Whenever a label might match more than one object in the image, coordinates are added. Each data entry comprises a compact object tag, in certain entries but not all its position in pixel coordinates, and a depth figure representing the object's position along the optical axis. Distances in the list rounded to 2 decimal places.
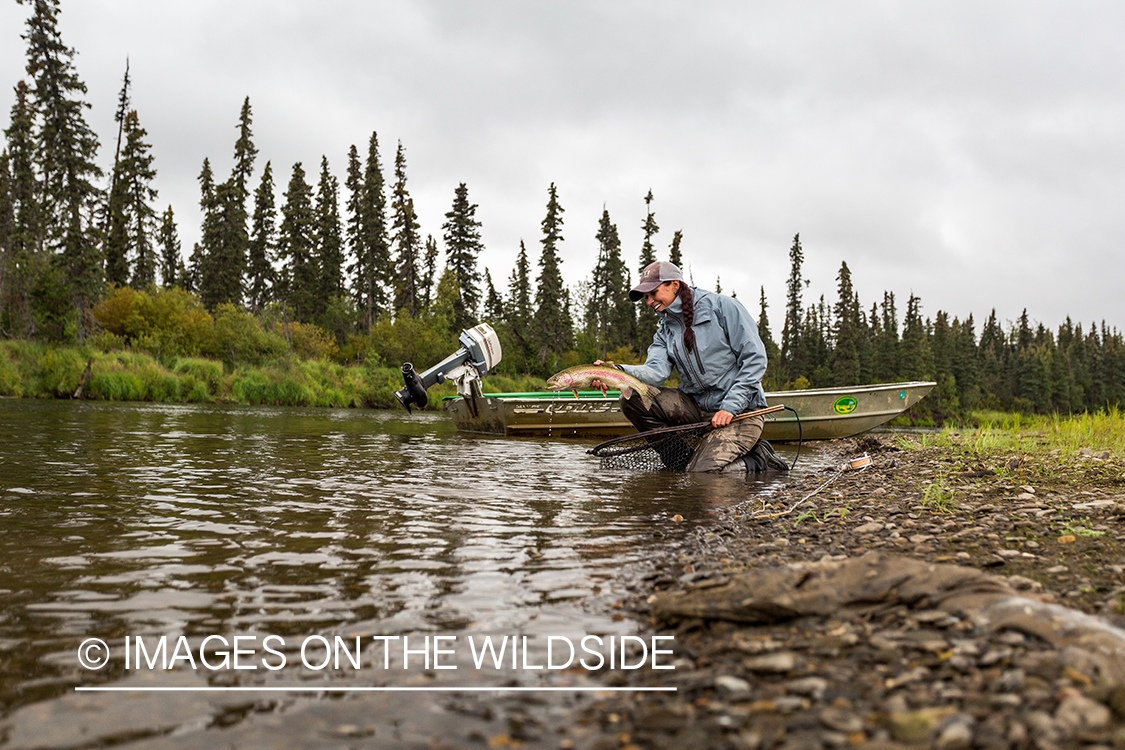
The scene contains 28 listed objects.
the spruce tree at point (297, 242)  52.91
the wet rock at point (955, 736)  1.37
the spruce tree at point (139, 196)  49.06
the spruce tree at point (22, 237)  30.25
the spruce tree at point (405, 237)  54.47
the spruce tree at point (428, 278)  63.70
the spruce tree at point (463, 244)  59.75
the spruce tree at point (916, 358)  77.19
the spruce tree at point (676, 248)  63.19
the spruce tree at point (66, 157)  29.44
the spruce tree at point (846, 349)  75.00
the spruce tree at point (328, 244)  59.97
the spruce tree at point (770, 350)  77.25
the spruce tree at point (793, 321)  82.75
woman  7.61
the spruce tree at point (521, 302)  67.88
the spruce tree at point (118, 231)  47.25
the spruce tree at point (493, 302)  76.44
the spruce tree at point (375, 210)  53.47
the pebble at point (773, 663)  1.85
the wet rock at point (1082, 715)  1.38
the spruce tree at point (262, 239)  53.00
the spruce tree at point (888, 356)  79.25
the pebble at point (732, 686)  1.75
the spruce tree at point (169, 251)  69.81
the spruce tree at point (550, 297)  57.16
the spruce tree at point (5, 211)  33.14
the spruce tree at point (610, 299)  68.12
